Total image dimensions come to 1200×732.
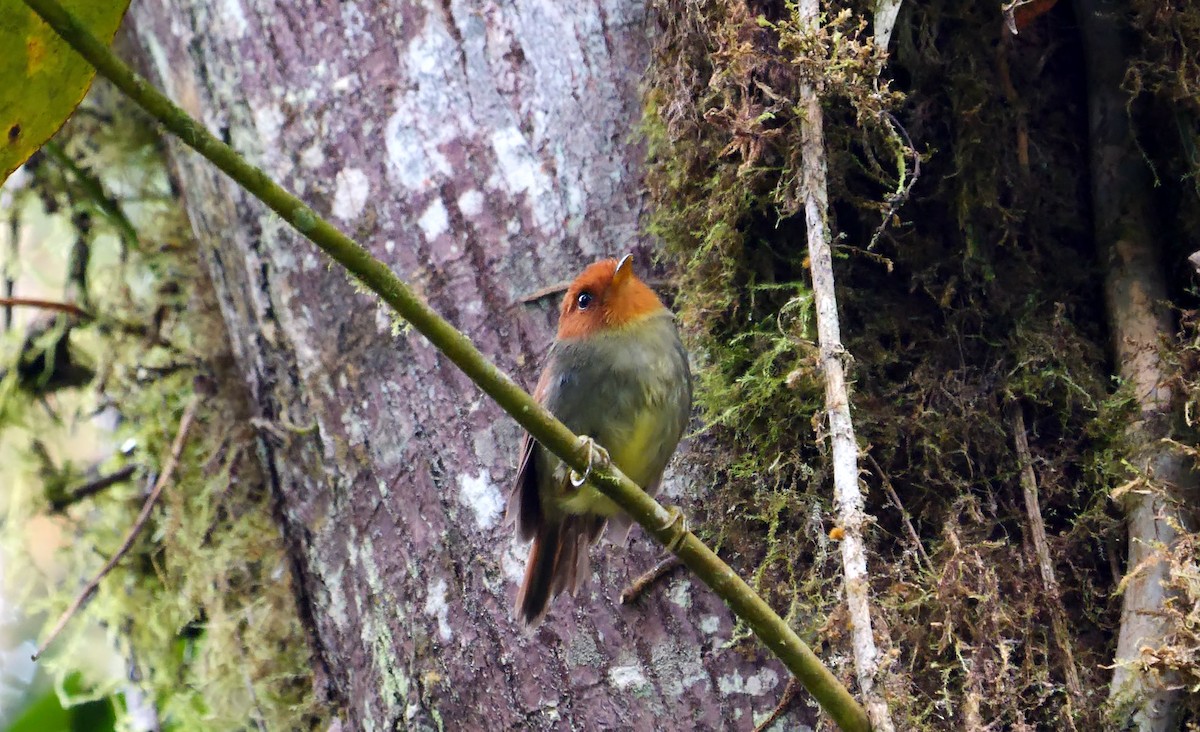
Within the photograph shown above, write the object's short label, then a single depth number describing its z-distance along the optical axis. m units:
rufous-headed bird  5.70
